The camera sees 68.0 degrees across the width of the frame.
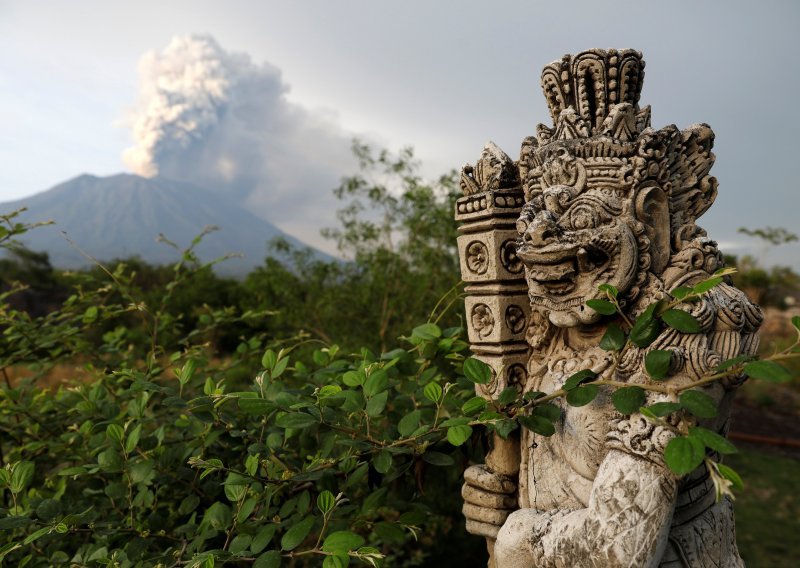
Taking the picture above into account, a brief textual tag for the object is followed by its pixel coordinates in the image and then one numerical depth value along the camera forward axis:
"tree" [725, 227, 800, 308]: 15.73
